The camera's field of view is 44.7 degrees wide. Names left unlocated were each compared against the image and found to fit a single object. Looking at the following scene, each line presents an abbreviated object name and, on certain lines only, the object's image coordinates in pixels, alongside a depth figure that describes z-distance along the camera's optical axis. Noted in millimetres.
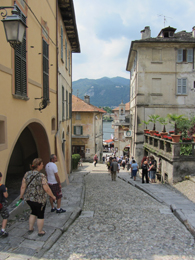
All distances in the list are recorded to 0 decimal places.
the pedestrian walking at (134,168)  14281
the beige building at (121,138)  38500
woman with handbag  4625
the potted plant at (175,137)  11872
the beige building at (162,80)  21516
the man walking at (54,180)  6176
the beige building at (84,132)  36094
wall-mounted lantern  4078
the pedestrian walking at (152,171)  13602
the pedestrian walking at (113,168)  14199
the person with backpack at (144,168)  12836
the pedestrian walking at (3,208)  4445
